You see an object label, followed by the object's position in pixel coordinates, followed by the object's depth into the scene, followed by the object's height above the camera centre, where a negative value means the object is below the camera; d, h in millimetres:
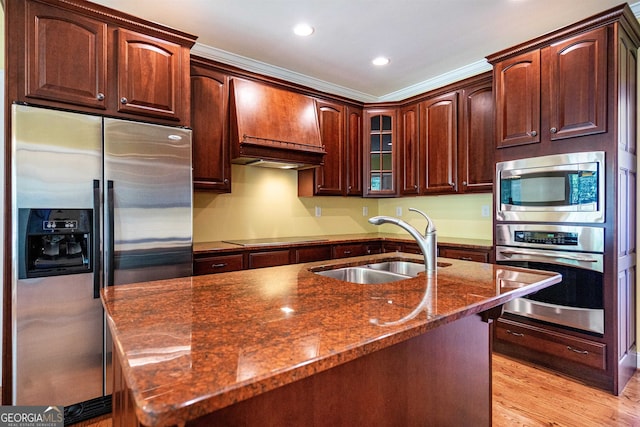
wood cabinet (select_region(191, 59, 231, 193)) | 2869 +710
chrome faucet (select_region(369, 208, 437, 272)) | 1554 -146
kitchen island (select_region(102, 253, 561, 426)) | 635 -292
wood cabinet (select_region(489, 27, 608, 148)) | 2316 +870
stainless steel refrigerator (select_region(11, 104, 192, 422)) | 1899 -136
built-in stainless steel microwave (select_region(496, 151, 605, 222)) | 2332 +162
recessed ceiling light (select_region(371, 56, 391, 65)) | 3266 +1439
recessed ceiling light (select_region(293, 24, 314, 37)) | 2688 +1431
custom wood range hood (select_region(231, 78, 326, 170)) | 3020 +773
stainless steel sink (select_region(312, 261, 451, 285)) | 1739 -318
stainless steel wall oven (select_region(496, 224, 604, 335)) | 2342 -402
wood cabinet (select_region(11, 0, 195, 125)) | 1926 +927
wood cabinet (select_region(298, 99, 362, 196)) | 3691 +614
